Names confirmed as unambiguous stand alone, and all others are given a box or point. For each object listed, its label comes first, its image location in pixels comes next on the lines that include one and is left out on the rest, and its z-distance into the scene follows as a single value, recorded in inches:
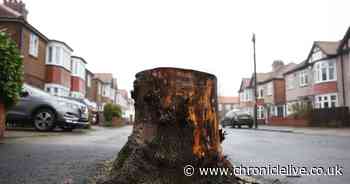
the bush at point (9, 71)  279.3
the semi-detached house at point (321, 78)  1186.6
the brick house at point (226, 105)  3866.6
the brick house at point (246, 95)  2241.6
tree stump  115.3
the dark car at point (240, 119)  1091.3
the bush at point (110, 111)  1031.0
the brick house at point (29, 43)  821.2
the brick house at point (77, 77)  1357.7
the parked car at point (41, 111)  443.2
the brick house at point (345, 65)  1110.4
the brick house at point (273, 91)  1801.2
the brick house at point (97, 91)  1961.1
